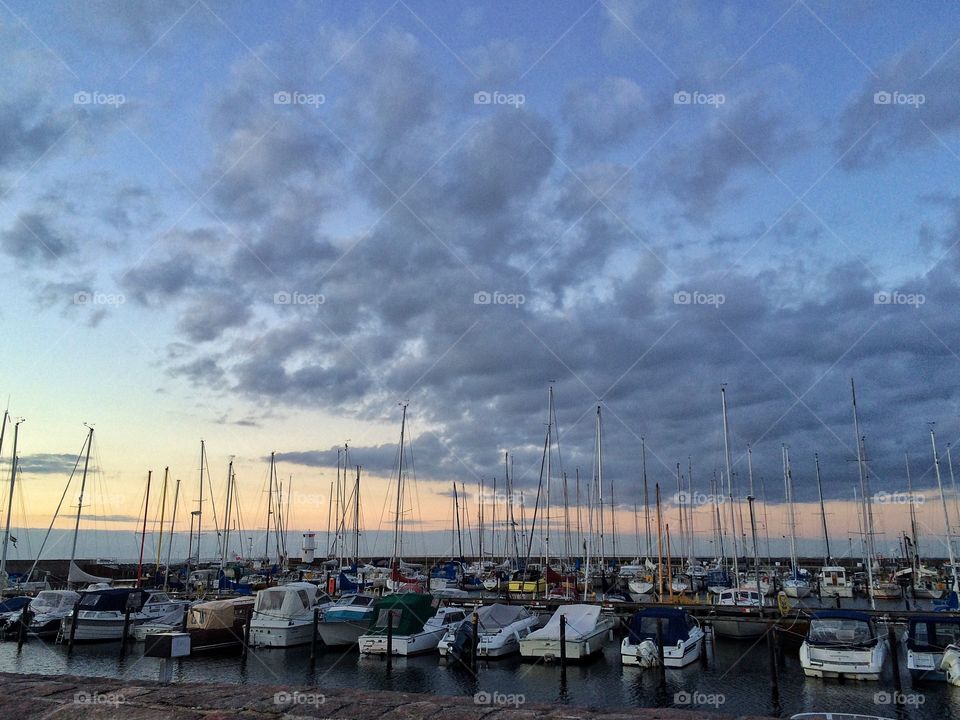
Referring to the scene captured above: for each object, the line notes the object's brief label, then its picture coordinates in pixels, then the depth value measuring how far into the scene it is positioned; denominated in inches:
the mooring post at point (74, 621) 1496.1
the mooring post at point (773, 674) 1015.5
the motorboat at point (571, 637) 1289.4
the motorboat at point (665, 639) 1216.8
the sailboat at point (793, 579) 2600.9
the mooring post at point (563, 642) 1193.4
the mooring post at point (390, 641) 1234.3
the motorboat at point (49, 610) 1627.7
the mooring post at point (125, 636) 1430.9
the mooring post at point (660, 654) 1130.3
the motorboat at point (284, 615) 1441.9
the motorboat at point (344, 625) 1403.8
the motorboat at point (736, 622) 1449.3
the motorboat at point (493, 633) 1301.7
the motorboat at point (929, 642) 1073.5
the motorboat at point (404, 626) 1326.3
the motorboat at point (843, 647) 1078.4
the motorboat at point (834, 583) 2778.1
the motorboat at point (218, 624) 1407.5
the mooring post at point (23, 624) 1546.5
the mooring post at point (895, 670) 987.3
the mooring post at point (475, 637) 1245.3
